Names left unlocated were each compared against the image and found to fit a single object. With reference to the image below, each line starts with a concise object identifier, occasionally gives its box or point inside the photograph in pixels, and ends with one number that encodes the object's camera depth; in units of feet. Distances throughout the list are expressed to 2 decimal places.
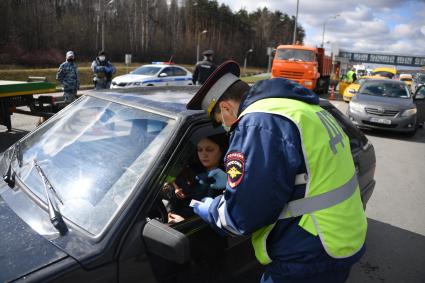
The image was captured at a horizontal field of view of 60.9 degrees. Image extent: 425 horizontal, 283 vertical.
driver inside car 7.27
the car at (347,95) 49.10
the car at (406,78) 113.23
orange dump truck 59.41
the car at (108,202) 4.99
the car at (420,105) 35.07
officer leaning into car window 4.42
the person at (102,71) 38.50
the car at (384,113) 31.81
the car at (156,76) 46.20
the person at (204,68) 31.50
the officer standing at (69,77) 30.60
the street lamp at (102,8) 180.30
